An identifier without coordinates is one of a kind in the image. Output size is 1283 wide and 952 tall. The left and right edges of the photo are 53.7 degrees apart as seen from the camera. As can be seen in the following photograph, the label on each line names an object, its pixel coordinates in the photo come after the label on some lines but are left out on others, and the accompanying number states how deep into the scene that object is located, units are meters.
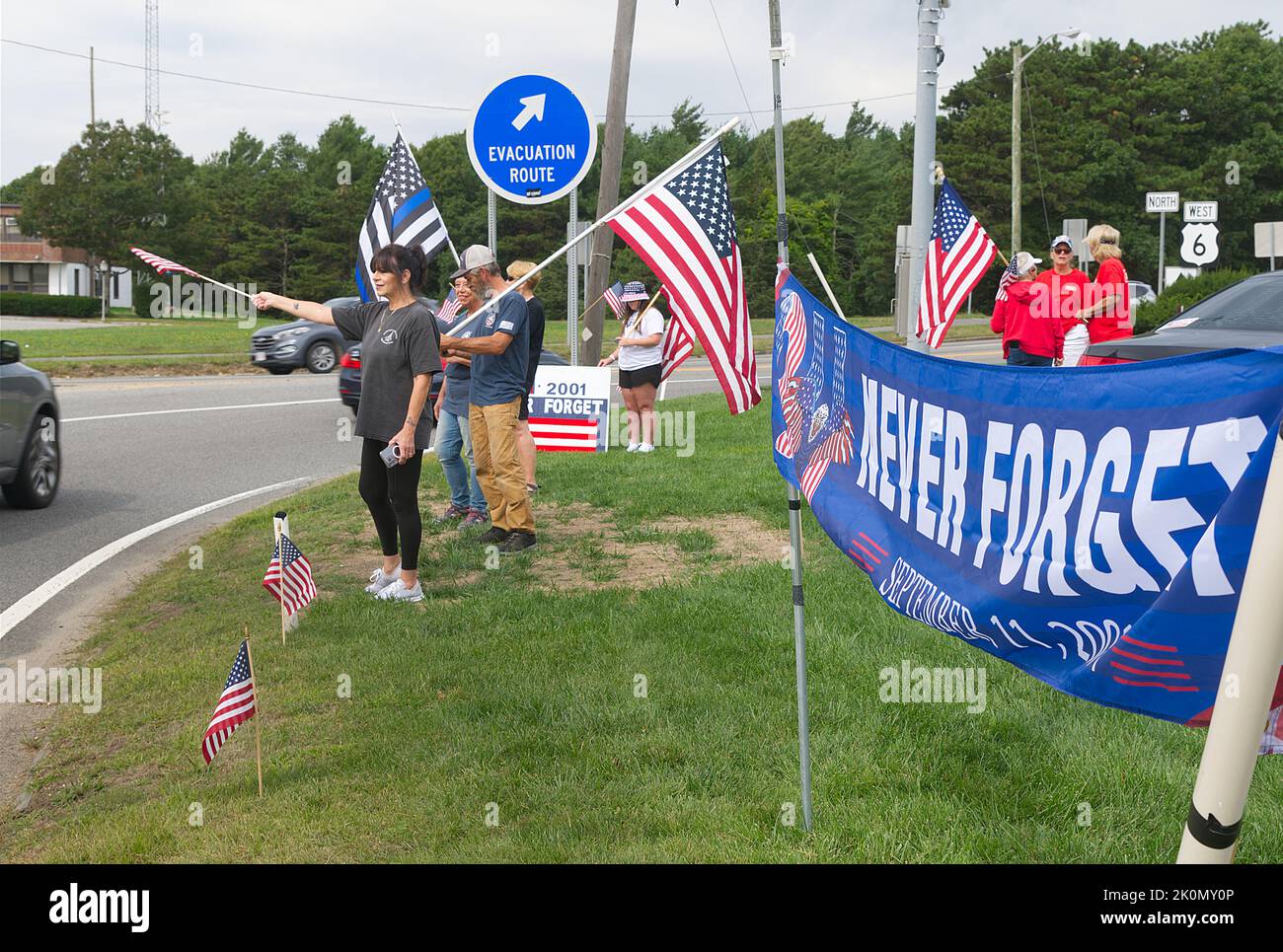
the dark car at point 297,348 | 25.30
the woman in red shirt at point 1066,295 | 10.47
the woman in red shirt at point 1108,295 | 10.33
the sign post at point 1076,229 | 24.97
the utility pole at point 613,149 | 15.34
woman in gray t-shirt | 6.93
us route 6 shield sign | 24.05
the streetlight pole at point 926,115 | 9.46
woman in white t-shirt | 12.73
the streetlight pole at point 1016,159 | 38.78
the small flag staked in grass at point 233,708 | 4.28
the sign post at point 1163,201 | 24.84
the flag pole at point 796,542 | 4.04
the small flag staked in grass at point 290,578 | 5.89
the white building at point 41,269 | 81.69
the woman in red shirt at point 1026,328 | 10.86
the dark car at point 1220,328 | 7.62
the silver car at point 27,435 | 9.85
